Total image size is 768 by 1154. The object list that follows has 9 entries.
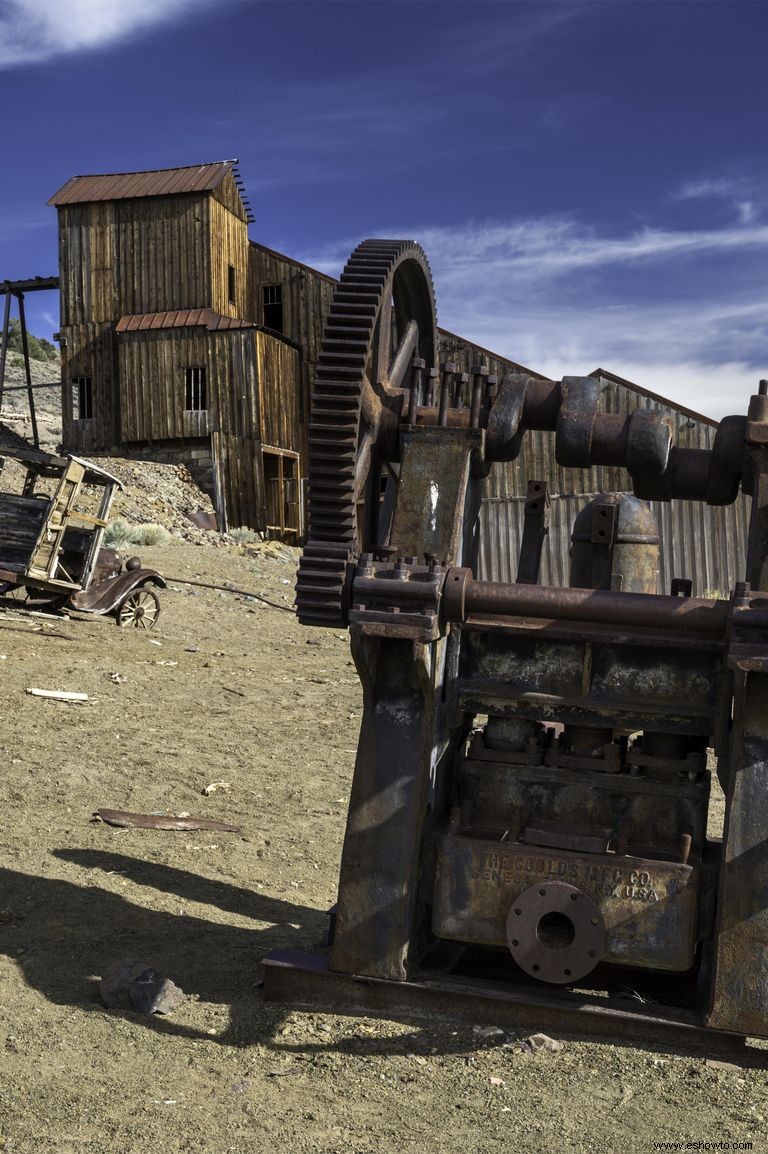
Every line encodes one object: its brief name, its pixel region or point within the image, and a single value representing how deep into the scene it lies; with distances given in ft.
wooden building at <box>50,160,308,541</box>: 87.81
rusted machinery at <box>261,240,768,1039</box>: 12.19
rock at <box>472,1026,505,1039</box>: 12.33
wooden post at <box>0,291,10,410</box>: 94.31
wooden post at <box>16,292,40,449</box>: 93.71
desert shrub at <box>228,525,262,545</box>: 84.38
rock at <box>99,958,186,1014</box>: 13.05
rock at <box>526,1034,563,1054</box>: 12.08
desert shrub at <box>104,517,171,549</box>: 67.21
